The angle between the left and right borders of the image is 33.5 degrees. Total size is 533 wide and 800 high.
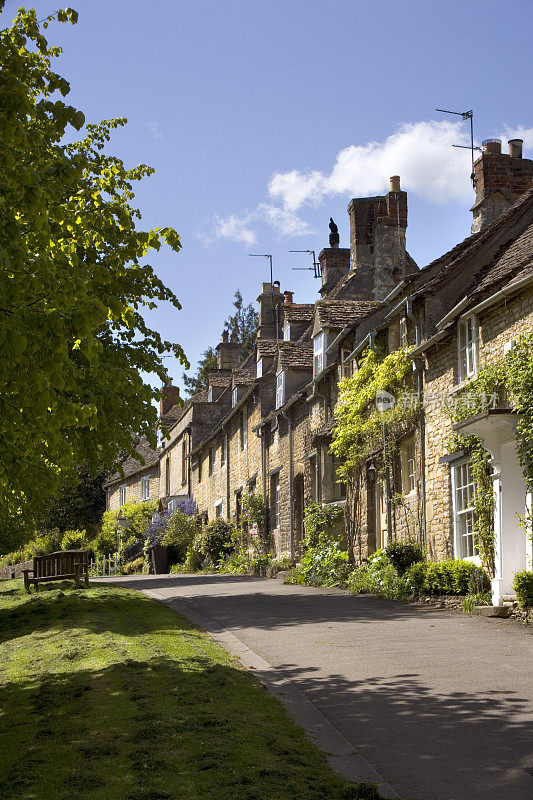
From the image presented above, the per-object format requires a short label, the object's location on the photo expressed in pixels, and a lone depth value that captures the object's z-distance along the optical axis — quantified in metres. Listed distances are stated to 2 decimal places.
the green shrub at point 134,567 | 41.72
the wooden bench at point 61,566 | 22.06
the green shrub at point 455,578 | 14.63
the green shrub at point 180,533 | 39.84
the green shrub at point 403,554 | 17.27
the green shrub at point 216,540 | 34.53
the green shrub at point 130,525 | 46.94
